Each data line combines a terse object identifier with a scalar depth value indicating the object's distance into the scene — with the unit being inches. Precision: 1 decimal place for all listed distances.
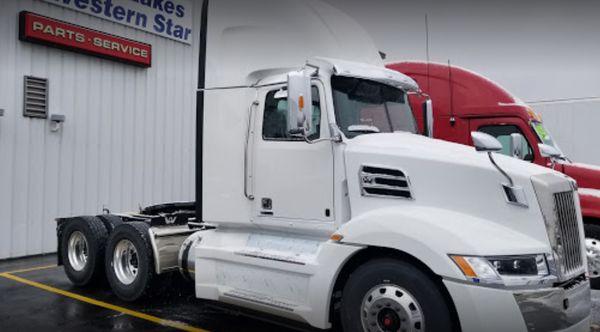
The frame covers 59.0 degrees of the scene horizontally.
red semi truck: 279.9
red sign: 385.7
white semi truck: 150.5
